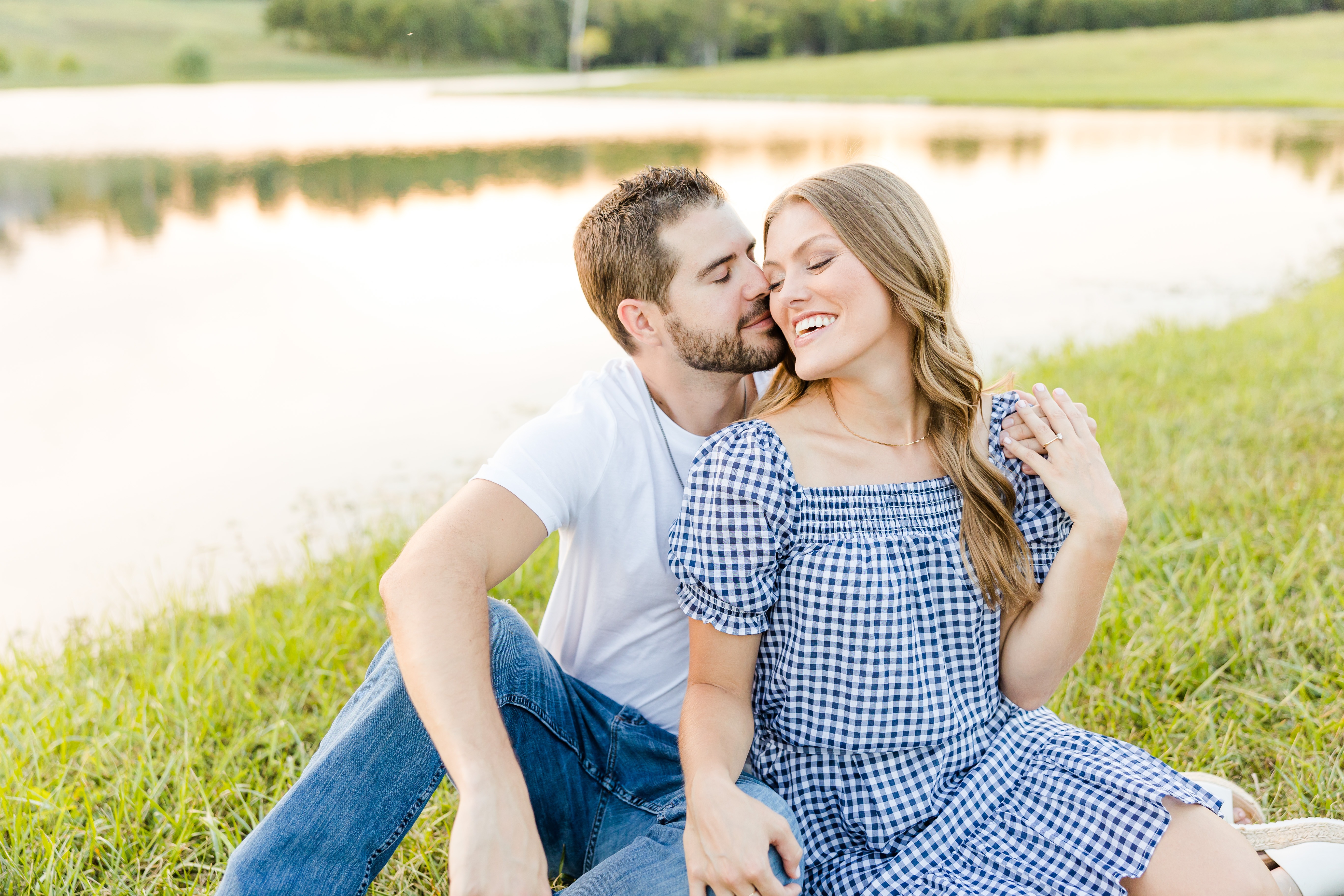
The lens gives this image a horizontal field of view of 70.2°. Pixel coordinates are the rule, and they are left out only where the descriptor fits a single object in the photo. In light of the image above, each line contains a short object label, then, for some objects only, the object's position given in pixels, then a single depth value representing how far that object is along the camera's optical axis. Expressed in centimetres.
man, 176
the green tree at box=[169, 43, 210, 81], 4916
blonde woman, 179
